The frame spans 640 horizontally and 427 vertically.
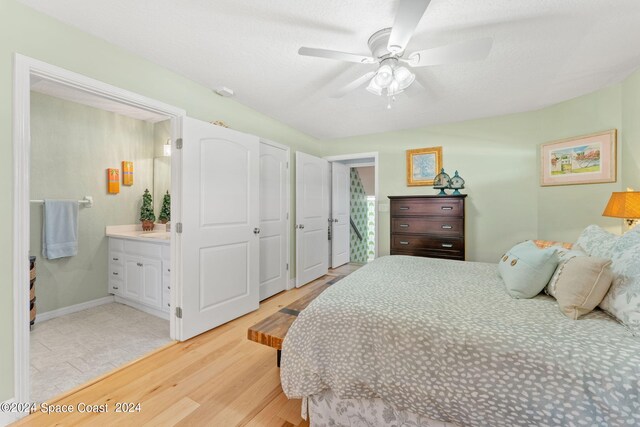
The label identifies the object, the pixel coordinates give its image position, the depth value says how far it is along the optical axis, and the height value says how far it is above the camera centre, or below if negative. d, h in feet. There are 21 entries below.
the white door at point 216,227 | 7.47 -0.38
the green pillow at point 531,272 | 4.52 -1.04
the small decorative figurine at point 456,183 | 10.76 +1.26
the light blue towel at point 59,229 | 8.82 -0.44
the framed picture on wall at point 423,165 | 11.86 +2.26
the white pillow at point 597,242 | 4.39 -0.54
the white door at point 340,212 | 15.23 +0.11
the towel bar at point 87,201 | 9.84 +0.55
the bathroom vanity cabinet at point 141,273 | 8.86 -2.07
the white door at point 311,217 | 12.34 -0.14
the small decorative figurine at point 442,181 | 10.68 +1.32
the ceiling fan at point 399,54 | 4.12 +3.09
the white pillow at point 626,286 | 3.29 -0.99
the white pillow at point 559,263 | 4.34 -0.86
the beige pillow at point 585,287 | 3.70 -1.06
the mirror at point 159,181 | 11.92 +1.57
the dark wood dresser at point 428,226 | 10.02 -0.48
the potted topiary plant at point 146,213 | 11.27 +0.10
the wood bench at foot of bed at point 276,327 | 4.78 -2.18
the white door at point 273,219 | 10.64 -0.18
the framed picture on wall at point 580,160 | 8.30 +1.82
